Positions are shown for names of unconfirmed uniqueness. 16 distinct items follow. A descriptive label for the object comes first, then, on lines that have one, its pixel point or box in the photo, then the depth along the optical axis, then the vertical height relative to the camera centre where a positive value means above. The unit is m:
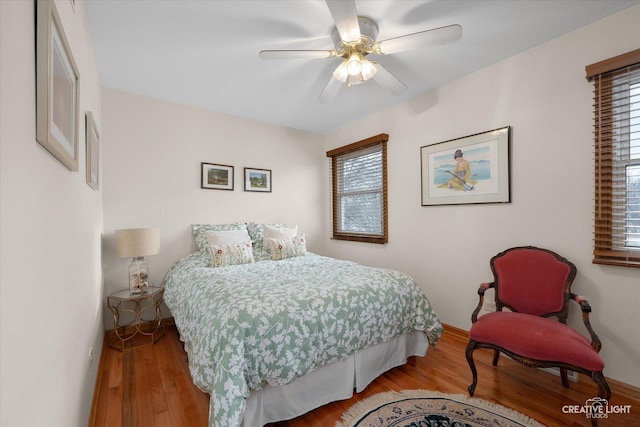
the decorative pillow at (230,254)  2.84 -0.45
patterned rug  1.64 -1.28
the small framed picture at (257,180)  3.73 +0.45
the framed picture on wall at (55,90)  0.82 +0.44
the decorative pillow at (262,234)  3.30 -0.28
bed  1.49 -0.78
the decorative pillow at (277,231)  3.43 -0.25
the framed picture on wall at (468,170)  2.45 +0.41
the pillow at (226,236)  2.99 -0.28
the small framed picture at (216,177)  3.41 +0.45
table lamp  2.56 -0.35
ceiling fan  1.59 +1.12
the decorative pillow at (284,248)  3.23 -0.44
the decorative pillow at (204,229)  3.16 -0.21
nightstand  2.63 -1.14
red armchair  1.59 -0.76
